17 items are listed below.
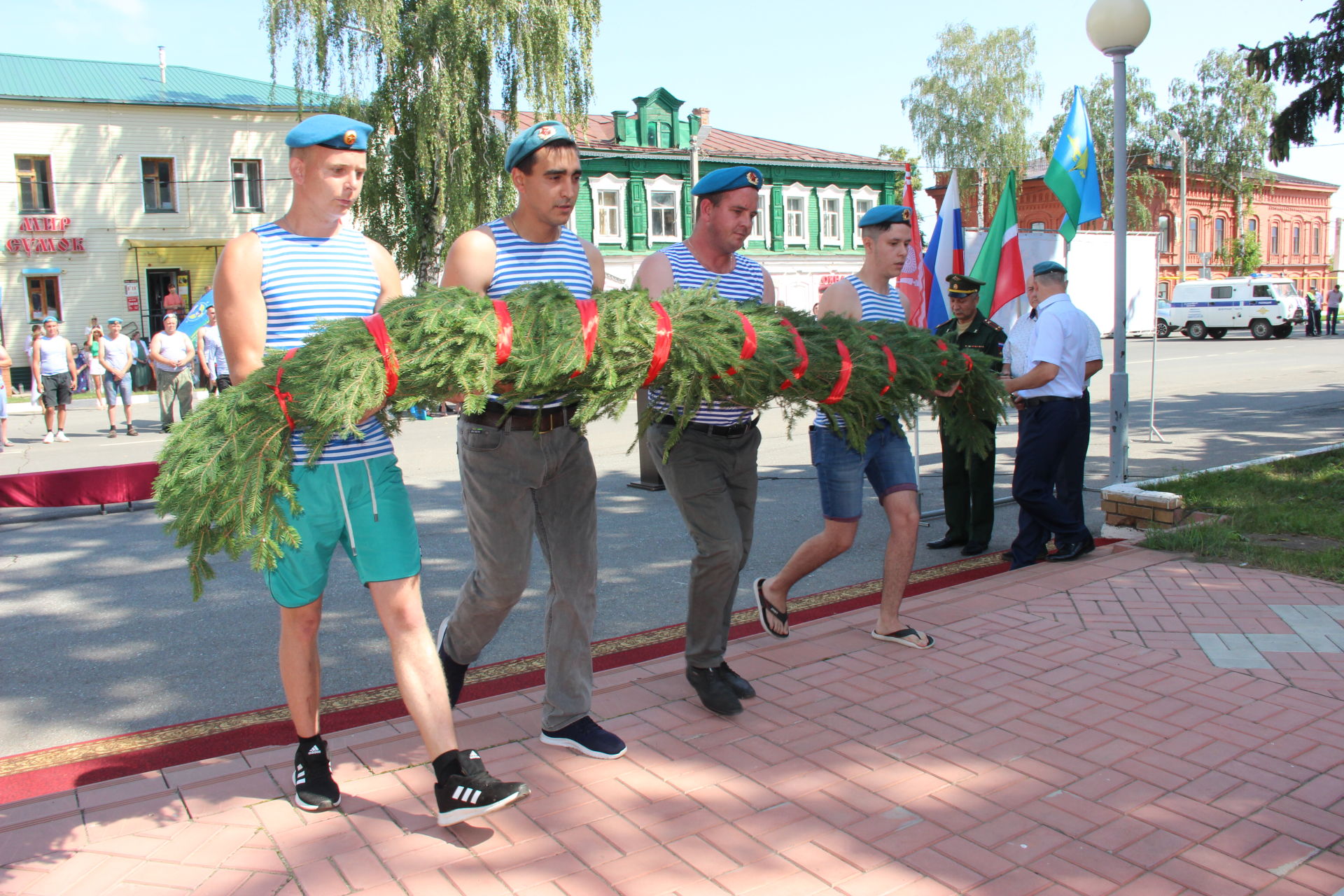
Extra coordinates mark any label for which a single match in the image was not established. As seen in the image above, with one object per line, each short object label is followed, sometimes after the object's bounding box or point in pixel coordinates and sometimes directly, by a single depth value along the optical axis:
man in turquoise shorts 2.86
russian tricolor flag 7.86
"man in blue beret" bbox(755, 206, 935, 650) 4.31
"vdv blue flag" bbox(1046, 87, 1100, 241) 7.59
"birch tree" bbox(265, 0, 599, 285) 20.97
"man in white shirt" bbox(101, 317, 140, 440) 15.75
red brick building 50.88
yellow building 28.97
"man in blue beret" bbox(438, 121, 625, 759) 3.20
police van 35.97
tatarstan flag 7.79
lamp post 7.23
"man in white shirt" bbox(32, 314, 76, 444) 14.41
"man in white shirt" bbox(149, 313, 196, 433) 14.84
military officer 6.54
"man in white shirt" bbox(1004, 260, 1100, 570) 5.89
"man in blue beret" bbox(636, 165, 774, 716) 3.72
